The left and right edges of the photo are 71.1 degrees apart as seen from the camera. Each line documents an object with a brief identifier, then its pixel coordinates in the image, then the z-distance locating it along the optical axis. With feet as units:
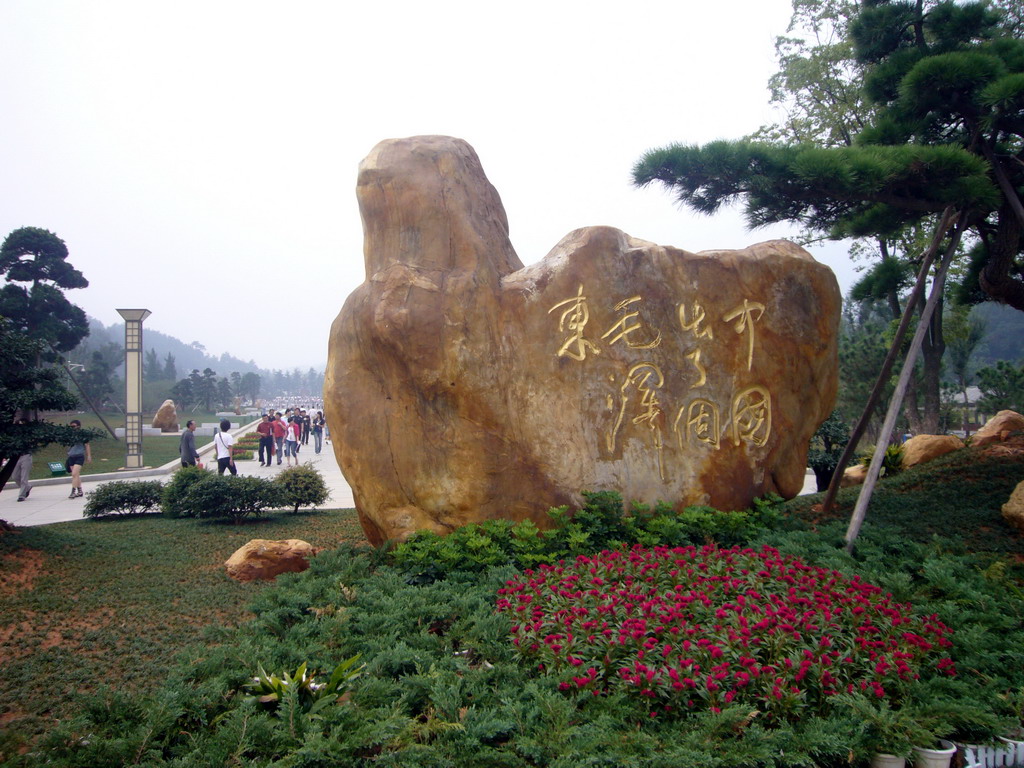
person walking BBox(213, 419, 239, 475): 31.63
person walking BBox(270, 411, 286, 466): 50.34
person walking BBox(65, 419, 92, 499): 34.47
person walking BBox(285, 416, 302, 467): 52.60
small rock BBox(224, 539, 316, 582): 18.03
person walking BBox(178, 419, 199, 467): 32.22
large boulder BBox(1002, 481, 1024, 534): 19.27
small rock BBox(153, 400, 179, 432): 93.40
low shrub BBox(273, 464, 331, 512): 27.22
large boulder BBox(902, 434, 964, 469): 28.66
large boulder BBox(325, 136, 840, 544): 17.01
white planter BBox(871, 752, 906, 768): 9.02
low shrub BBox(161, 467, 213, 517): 26.30
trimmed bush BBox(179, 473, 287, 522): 25.08
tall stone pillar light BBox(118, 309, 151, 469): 48.85
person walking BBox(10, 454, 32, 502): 33.19
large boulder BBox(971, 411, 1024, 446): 27.73
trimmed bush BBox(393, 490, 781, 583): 15.23
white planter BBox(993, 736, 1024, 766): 9.45
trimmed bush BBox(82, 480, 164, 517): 26.86
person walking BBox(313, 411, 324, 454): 68.95
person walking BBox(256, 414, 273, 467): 50.08
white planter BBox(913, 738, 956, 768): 9.12
